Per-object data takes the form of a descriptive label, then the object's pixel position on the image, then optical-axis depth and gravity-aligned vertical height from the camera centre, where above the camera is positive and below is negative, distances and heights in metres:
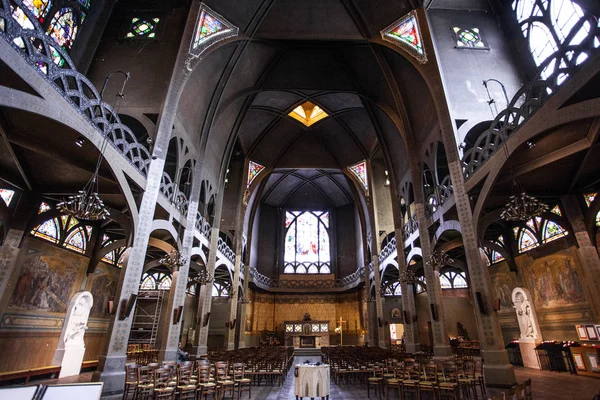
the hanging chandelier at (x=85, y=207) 7.36 +2.77
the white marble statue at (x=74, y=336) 12.02 -0.08
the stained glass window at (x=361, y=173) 24.52 +11.97
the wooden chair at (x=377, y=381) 8.30 -1.10
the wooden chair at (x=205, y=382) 7.28 -1.05
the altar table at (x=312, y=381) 6.82 -0.90
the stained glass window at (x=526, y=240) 13.59 +3.96
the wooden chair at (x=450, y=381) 6.99 -0.94
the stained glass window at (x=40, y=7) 10.01 +9.72
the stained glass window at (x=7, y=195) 10.00 +4.06
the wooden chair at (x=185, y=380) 7.34 -1.05
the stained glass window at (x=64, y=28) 11.21 +10.38
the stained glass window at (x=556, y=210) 11.58 +4.38
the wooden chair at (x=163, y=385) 6.89 -1.09
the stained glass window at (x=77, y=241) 12.79 +3.54
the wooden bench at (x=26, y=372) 10.00 -1.22
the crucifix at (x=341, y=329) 27.61 +0.58
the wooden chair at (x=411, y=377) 7.39 -0.94
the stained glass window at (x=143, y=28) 14.04 +12.71
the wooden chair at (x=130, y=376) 7.58 -0.92
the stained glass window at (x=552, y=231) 12.16 +3.90
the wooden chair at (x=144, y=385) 7.35 -1.09
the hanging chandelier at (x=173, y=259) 11.91 +2.63
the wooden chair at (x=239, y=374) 8.00 -0.93
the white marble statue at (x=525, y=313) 13.52 +1.02
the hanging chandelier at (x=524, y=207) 7.77 +2.98
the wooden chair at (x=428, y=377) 7.27 -0.94
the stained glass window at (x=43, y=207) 10.89 +4.04
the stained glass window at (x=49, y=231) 11.35 +3.49
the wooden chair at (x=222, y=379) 7.53 -1.01
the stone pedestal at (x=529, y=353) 13.13 -0.58
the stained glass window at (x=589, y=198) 10.62 +4.41
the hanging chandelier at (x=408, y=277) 15.56 +2.77
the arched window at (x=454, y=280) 23.92 +4.06
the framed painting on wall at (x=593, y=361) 9.90 -0.64
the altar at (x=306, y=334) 27.50 +0.20
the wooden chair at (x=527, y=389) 4.85 -0.75
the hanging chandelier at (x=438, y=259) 12.60 +2.89
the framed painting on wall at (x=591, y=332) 10.23 +0.22
